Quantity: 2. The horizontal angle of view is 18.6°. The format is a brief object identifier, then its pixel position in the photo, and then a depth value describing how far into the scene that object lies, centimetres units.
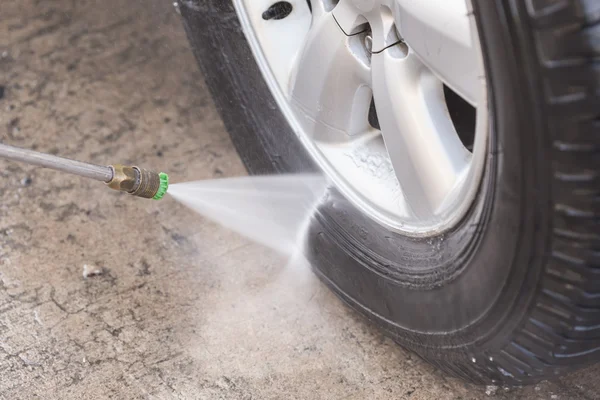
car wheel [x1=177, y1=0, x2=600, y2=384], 159
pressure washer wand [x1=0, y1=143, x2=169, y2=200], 182
